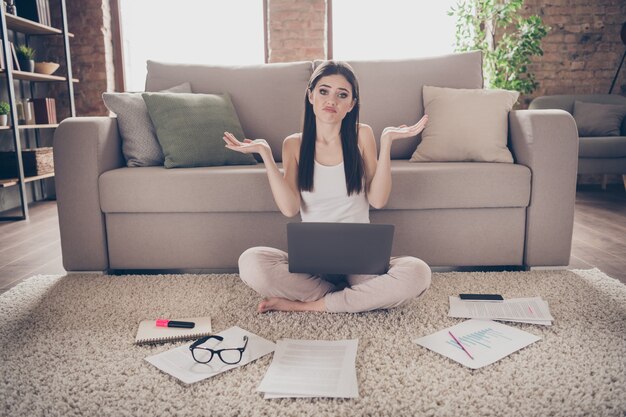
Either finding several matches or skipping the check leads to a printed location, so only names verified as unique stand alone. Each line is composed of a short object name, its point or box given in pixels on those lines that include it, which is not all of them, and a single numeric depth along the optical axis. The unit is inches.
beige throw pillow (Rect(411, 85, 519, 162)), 87.7
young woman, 63.4
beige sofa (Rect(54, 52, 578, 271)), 79.7
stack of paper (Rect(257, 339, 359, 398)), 45.6
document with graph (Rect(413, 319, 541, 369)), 52.4
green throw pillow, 86.4
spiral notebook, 57.5
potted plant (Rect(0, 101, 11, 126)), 134.2
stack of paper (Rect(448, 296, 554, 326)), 61.6
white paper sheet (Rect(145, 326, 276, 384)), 49.6
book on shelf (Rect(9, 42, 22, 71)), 143.2
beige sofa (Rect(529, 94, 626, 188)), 160.2
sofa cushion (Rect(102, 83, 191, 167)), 89.1
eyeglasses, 52.1
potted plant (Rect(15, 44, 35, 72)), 146.7
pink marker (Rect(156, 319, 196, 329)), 60.3
